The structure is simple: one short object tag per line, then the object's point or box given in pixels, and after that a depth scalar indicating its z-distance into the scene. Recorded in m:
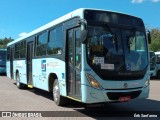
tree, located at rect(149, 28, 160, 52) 28.84
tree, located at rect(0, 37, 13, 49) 63.83
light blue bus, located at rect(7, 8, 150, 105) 5.23
